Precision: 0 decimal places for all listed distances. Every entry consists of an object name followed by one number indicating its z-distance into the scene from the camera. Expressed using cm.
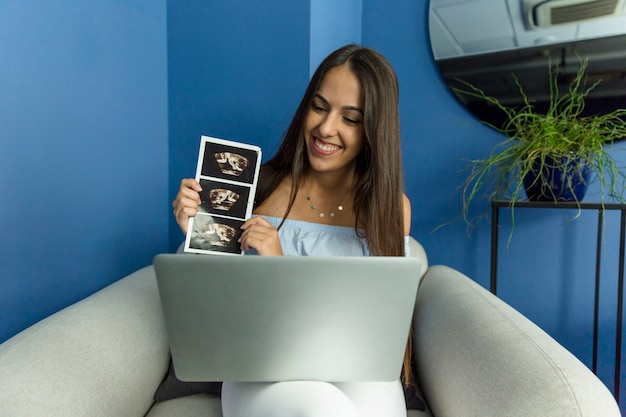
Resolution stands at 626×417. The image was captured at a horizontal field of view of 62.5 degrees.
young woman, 121
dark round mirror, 161
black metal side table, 145
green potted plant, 141
